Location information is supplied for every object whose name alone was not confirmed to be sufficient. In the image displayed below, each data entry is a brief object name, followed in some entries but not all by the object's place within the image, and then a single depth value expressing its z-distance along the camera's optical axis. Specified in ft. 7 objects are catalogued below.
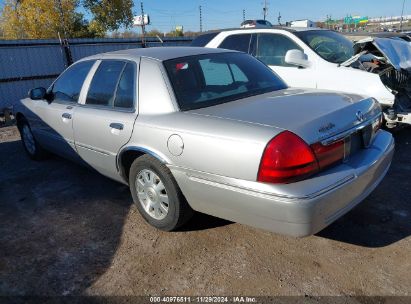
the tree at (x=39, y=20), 86.28
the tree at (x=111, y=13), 99.14
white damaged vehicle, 17.40
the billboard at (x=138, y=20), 97.77
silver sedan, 8.34
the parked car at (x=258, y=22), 93.25
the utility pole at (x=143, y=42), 48.01
